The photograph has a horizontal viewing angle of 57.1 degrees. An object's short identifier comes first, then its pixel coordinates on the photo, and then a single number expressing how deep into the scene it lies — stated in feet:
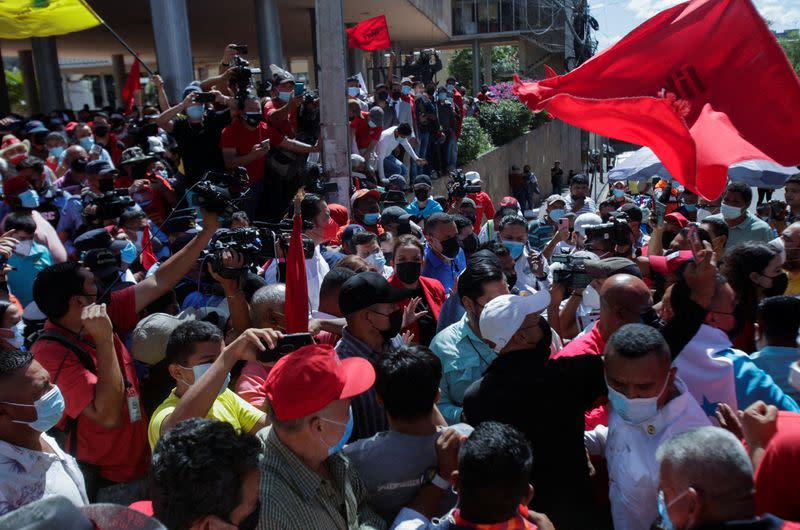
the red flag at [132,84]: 41.56
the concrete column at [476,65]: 129.90
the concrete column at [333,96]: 23.48
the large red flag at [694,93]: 13.48
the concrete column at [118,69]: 110.22
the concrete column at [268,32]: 55.36
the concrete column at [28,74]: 91.04
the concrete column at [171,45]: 41.93
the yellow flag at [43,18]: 24.79
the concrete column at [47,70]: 63.82
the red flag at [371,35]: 51.85
